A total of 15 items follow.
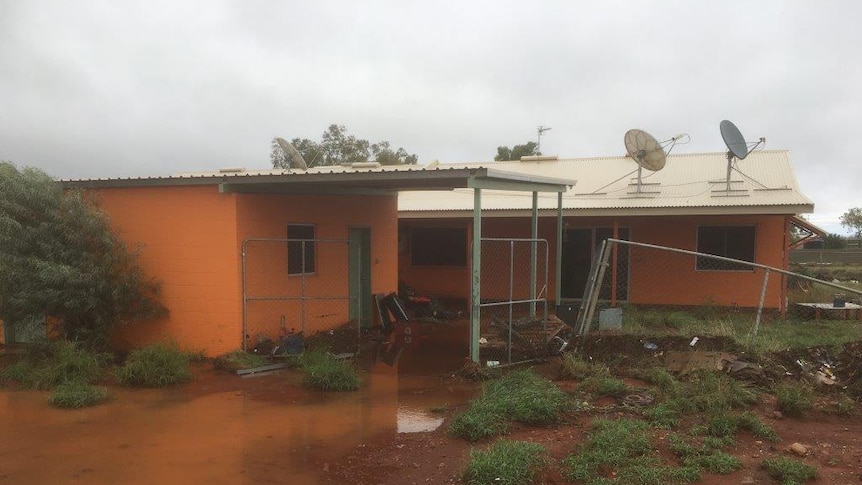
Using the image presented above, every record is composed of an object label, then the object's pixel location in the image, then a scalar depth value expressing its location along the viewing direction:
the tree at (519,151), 38.75
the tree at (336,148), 35.22
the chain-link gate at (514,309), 8.60
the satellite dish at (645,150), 13.81
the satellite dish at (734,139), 13.33
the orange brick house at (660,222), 12.98
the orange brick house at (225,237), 8.64
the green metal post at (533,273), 9.55
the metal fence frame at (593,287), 8.45
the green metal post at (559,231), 10.46
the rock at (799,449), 4.84
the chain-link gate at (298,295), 9.08
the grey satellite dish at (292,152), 11.01
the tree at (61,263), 7.86
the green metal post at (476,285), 7.89
